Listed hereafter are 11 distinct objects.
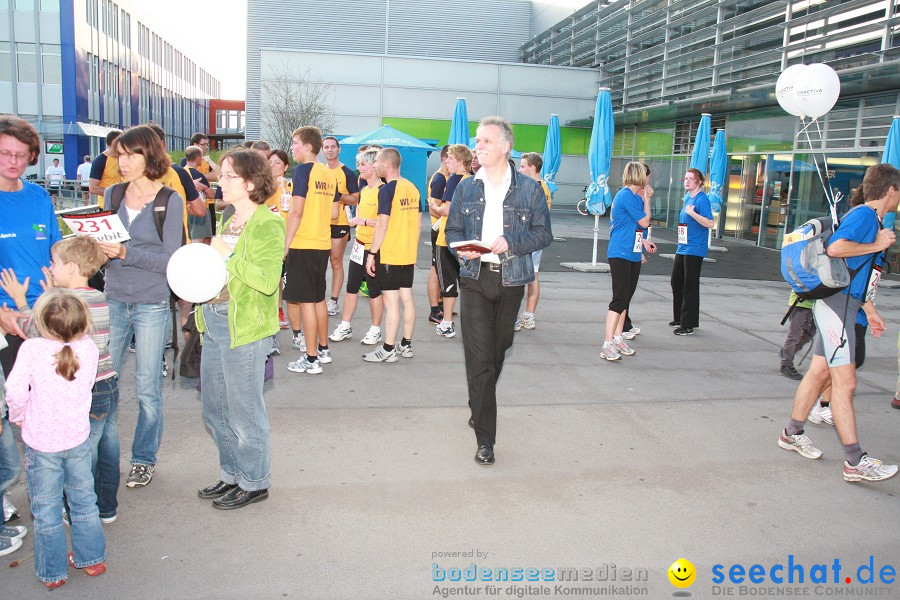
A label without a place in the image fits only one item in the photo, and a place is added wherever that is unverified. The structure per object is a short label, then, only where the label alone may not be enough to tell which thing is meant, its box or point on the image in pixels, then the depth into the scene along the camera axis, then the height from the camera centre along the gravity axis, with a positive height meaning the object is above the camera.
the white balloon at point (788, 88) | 8.18 +1.35
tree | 27.92 +3.28
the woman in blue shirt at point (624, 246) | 7.05 -0.45
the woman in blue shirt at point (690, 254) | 8.50 -0.60
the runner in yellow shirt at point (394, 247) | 6.69 -0.53
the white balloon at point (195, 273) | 3.38 -0.42
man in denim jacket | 4.56 -0.38
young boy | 3.30 -0.61
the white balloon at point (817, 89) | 7.86 +1.28
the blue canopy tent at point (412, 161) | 26.94 +1.05
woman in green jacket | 3.61 -0.71
